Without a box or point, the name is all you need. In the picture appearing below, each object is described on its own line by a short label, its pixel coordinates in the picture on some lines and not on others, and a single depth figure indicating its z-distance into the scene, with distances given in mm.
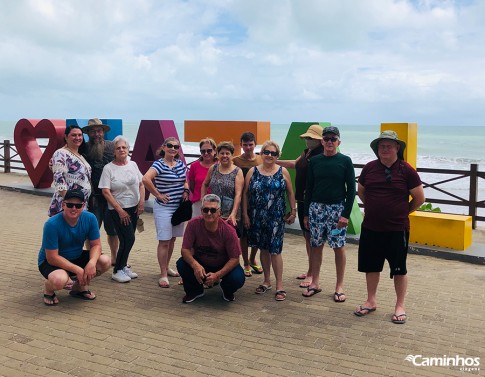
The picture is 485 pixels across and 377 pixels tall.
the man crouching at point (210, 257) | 5078
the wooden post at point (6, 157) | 17547
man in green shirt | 5094
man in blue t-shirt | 4898
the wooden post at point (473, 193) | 9445
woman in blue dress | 5312
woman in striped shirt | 5625
